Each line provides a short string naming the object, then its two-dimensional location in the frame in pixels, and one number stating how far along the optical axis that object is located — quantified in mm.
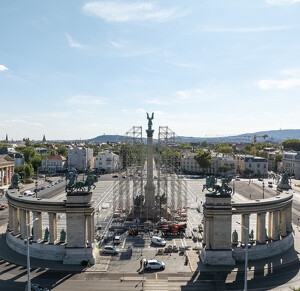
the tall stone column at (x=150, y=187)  61844
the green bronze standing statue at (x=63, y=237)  40219
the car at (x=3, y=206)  70381
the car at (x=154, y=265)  36594
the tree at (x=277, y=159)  155625
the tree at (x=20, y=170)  115938
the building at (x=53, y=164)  150638
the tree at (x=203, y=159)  138875
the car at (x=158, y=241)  45938
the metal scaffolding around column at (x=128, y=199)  63000
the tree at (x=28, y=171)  115500
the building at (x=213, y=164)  142375
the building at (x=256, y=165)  138875
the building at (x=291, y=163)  132750
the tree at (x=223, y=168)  137000
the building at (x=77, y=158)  151625
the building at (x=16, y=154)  131662
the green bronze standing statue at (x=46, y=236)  41188
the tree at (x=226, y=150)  198250
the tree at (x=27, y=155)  149000
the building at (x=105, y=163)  153875
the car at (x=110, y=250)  42094
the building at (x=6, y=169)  106938
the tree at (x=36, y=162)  140500
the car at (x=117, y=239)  47050
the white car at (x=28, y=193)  83438
